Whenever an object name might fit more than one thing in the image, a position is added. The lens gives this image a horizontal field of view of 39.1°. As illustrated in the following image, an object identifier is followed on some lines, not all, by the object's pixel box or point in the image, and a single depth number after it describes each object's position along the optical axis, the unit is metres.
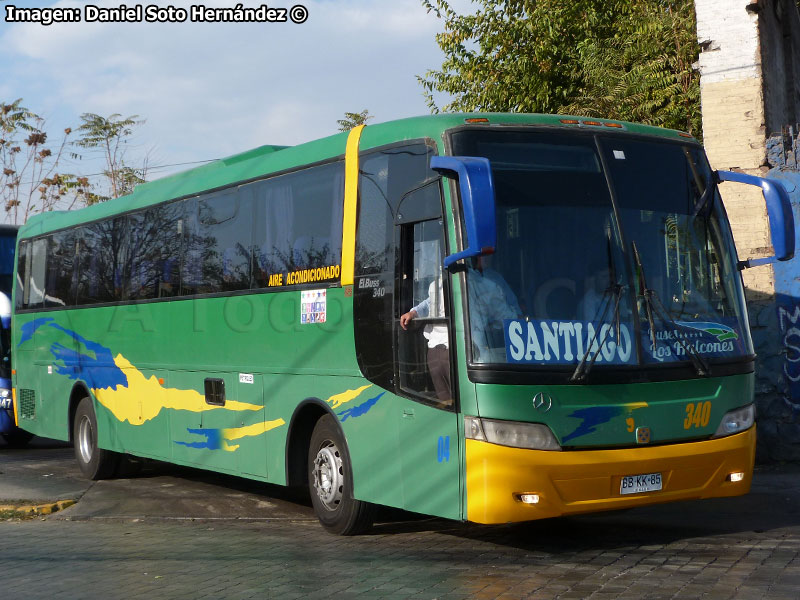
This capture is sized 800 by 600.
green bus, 7.54
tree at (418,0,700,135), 20.86
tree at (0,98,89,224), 36.31
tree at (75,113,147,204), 37.41
